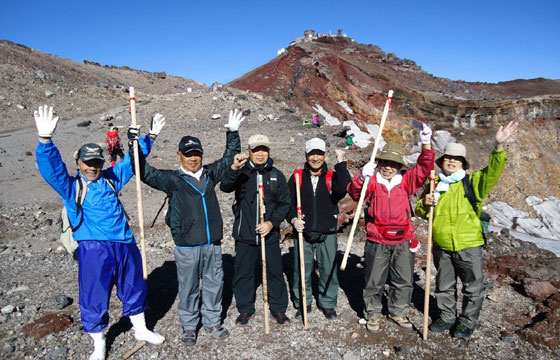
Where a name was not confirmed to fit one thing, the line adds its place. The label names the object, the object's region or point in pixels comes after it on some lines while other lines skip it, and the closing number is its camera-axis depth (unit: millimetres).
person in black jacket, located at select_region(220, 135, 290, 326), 4367
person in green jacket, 4199
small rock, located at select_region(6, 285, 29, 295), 5409
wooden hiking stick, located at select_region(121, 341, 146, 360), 4081
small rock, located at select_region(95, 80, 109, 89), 26483
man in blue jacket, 3640
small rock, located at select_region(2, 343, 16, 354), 4148
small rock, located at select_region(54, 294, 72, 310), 5090
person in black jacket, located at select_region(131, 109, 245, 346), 4113
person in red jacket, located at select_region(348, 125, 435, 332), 4176
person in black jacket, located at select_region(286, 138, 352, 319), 4422
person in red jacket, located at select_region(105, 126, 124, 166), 13016
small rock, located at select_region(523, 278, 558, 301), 5398
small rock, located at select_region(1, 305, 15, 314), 4859
